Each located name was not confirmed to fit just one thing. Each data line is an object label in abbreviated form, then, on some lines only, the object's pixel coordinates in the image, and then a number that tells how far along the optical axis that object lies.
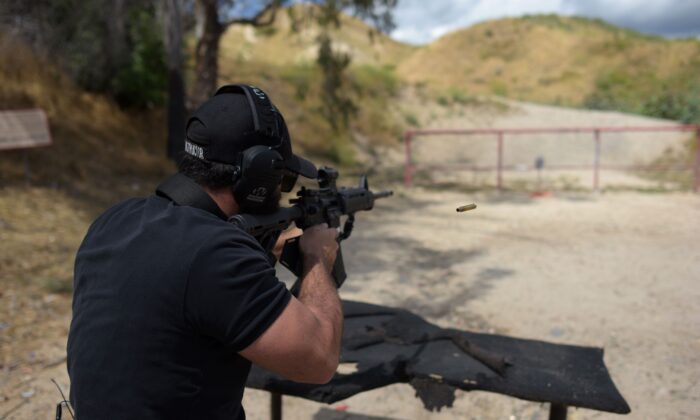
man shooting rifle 1.25
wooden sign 7.53
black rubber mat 2.19
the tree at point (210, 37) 10.25
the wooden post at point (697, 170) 10.87
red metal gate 10.95
